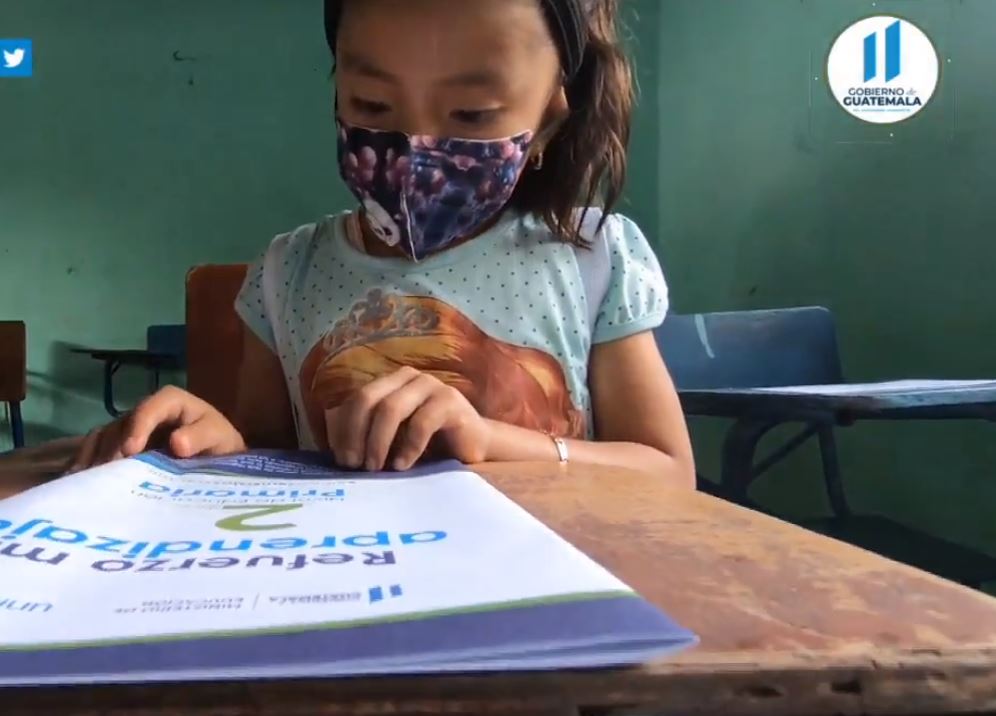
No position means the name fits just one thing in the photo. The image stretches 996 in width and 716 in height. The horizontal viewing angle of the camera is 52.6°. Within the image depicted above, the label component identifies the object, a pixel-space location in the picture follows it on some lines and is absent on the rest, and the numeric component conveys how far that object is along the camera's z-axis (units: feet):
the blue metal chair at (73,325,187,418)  9.78
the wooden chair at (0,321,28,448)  7.80
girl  2.46
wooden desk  0.68
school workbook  0.70
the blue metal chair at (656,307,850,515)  5.89
